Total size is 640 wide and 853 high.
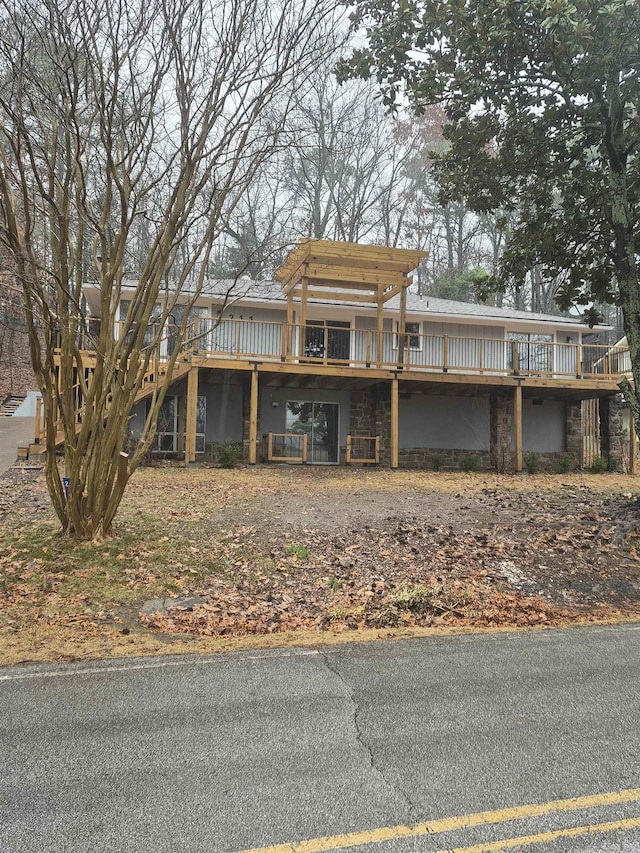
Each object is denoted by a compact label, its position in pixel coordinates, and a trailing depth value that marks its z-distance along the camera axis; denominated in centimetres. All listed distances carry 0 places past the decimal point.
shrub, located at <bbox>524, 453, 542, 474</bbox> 1664
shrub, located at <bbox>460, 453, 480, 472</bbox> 1684
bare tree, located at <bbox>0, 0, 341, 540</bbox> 610
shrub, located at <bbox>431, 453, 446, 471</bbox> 1720
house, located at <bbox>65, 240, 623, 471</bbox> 1529
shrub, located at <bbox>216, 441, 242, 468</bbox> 1496
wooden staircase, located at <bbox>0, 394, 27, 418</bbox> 2403
